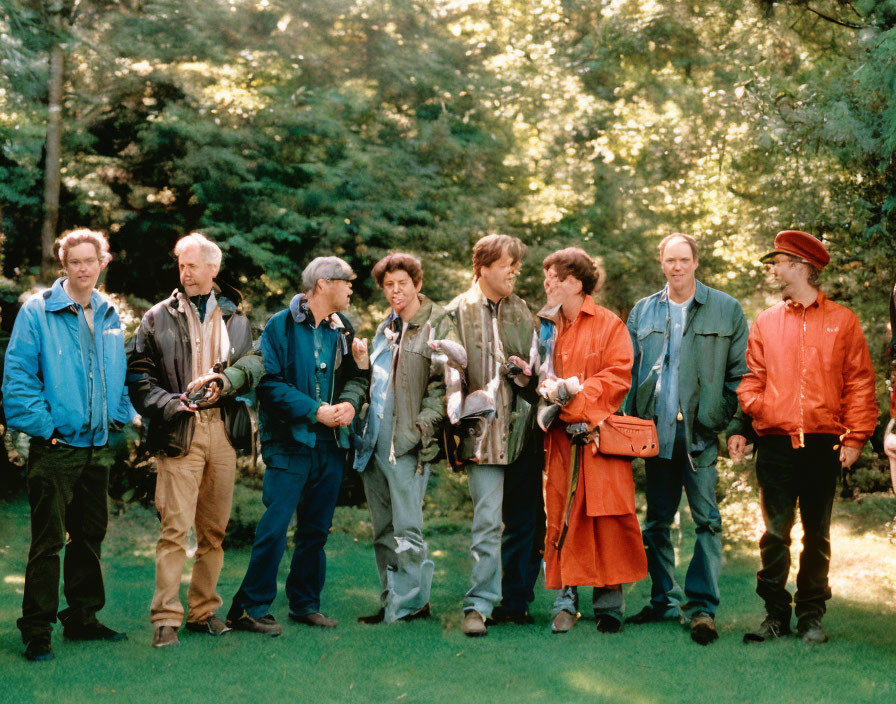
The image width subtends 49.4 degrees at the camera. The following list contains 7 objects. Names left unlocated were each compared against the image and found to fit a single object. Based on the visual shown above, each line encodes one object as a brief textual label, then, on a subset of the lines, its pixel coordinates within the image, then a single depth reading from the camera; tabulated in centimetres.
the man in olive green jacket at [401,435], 540
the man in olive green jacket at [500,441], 525
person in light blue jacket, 462
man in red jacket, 484
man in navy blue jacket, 520
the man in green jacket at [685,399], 523
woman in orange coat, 509
